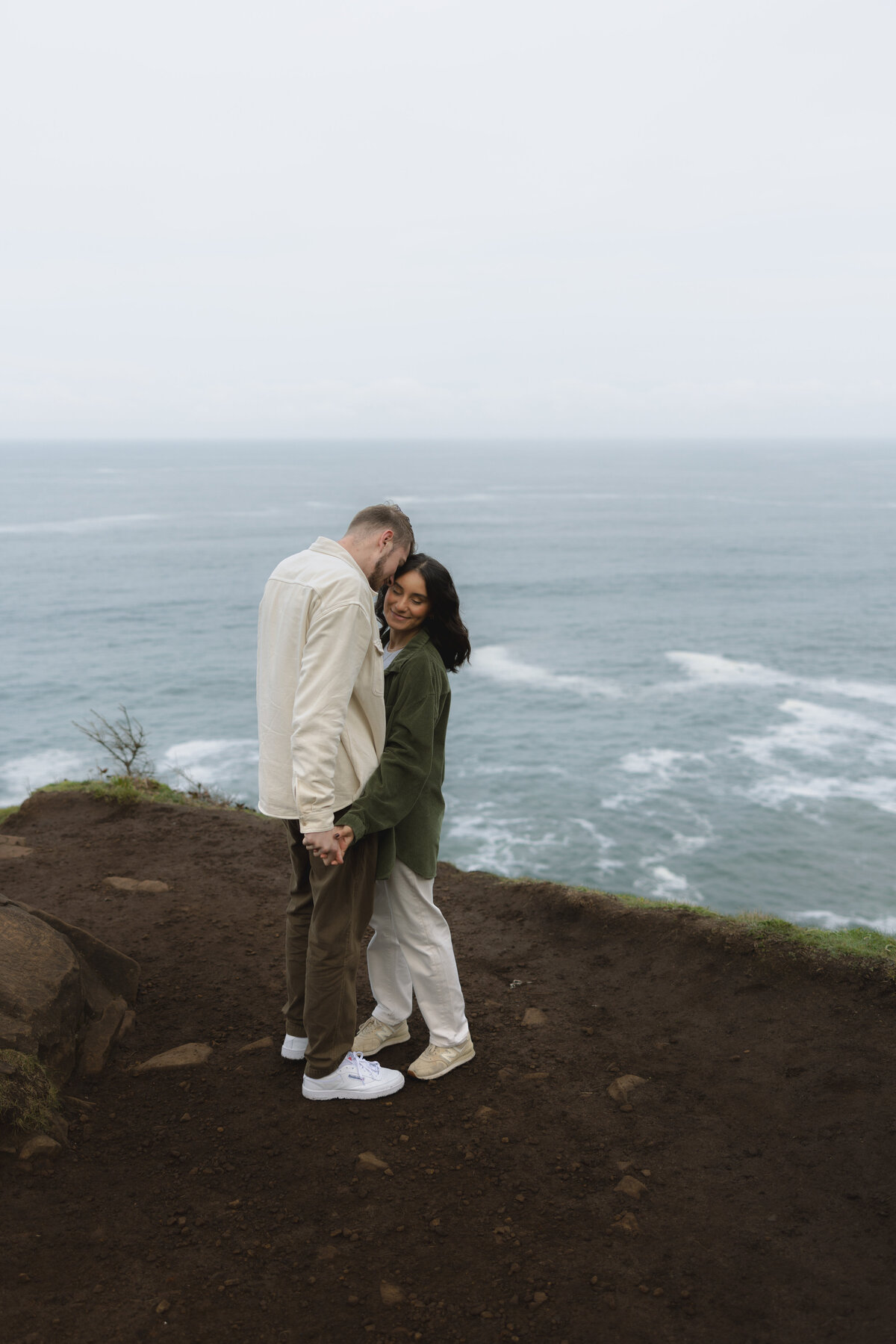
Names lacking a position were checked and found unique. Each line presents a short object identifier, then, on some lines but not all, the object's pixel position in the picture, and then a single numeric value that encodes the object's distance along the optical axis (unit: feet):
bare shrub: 35.45
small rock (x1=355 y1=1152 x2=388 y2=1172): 13.23
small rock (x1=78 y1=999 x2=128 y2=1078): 15.52
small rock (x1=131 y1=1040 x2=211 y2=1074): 15.70
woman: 14.19
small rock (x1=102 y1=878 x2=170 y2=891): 23.76
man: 12.94
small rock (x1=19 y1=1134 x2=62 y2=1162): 12.91
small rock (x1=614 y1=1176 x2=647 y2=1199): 12.72
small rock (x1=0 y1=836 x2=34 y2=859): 26.27
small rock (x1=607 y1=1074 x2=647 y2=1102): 15.28
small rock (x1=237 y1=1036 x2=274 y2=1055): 16.31
